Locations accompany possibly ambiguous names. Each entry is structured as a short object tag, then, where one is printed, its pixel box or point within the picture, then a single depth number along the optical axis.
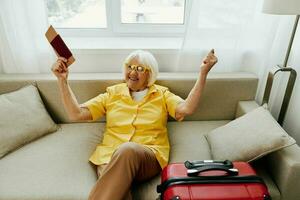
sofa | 1.39
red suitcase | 1.19
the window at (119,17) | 2.19
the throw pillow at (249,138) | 1.40
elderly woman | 1.51
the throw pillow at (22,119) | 1.64
